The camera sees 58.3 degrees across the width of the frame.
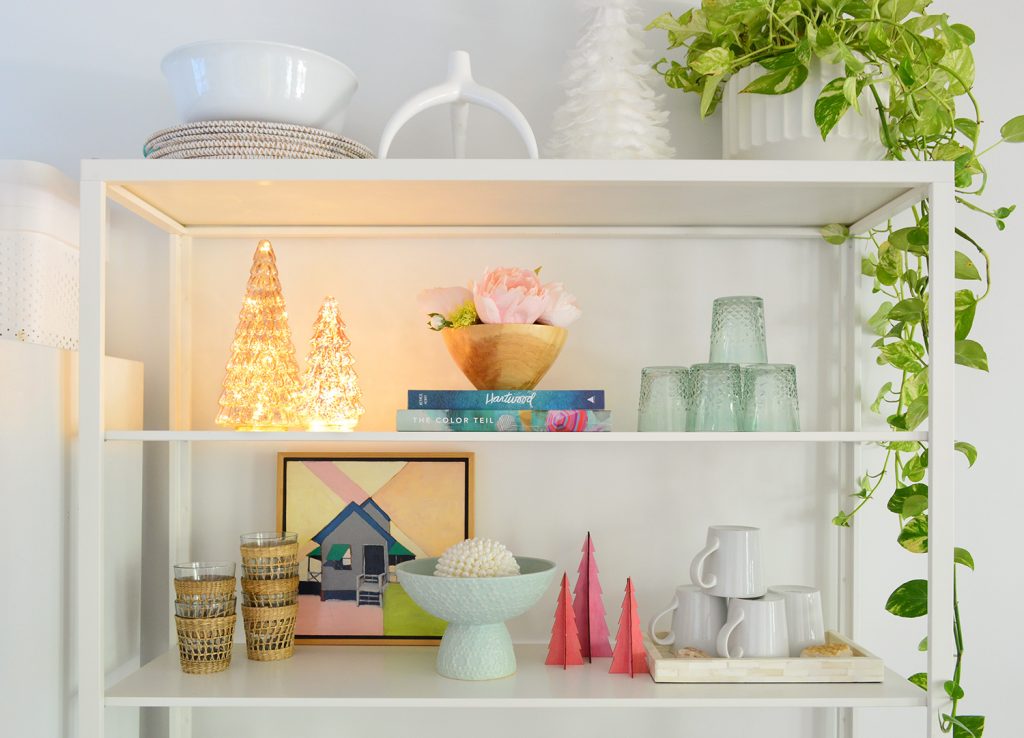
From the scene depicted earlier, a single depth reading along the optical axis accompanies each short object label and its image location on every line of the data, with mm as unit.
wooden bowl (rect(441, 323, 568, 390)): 1135
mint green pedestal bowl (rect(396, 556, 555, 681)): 1120
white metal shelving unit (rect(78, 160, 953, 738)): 1046
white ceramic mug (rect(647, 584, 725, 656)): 1166
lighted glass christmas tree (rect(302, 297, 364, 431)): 1174
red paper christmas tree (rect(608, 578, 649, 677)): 1158
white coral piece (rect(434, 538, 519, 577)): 1146
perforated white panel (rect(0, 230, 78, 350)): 1162
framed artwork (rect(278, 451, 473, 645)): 1315
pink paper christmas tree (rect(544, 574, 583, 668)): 1198
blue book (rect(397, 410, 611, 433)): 1098
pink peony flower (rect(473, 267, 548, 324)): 1125
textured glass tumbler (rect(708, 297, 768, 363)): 1180
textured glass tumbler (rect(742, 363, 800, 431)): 1120
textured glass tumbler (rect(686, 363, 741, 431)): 1121
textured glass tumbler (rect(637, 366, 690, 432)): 1142
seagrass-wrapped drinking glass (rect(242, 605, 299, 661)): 1203
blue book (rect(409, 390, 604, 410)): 1105
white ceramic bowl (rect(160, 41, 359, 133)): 1090
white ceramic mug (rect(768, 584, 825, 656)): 1169
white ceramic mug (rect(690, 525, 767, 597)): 1155
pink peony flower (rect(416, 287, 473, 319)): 1184
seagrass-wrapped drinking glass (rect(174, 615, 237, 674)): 1151
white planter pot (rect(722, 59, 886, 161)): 1145
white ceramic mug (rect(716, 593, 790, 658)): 1135
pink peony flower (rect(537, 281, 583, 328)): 1156
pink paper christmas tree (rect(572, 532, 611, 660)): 1235
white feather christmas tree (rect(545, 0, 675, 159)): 1170
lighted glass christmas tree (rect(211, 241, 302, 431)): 1167
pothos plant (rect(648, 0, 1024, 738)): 1108
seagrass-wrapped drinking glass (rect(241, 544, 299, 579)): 1188
